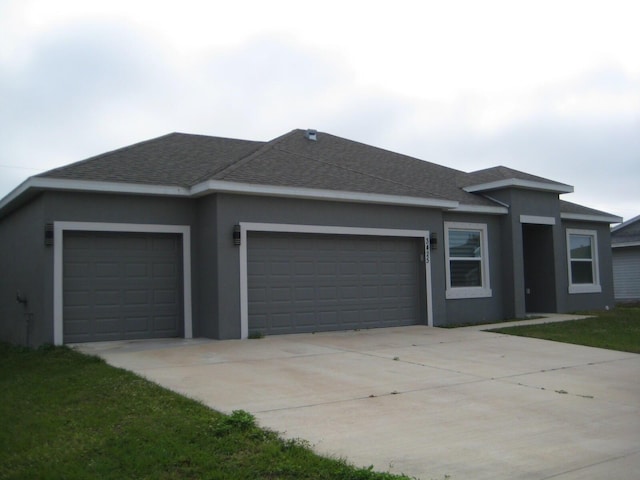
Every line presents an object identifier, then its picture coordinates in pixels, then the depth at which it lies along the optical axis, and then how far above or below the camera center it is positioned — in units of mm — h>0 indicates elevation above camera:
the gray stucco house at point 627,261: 26094 +321
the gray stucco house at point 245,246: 12266 +686
